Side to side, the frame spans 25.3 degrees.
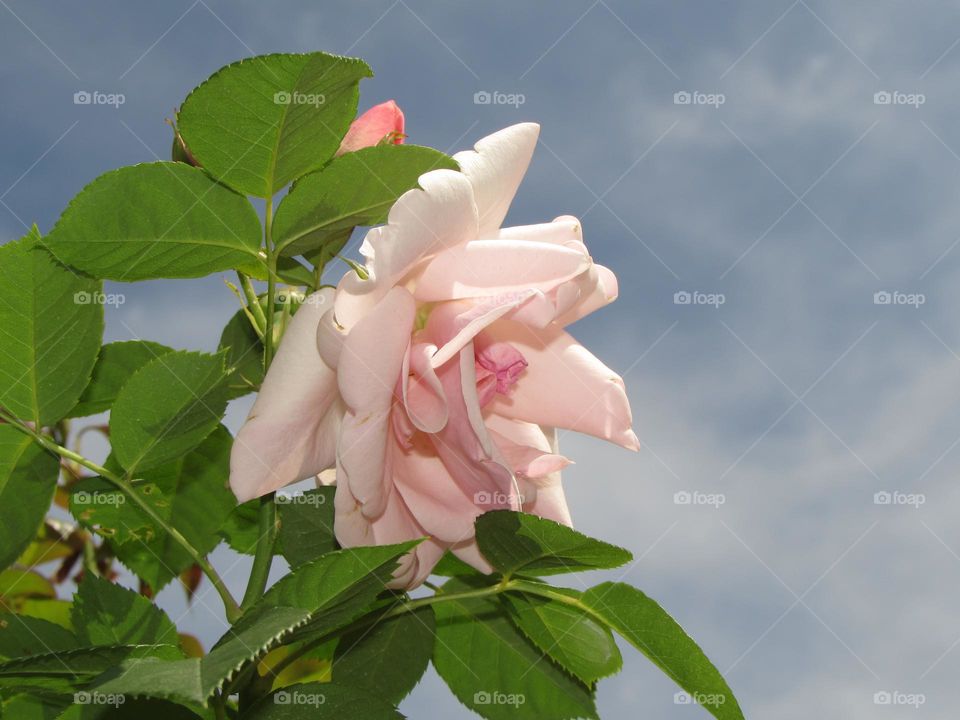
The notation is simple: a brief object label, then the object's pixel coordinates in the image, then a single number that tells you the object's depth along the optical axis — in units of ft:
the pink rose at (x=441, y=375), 1.61
